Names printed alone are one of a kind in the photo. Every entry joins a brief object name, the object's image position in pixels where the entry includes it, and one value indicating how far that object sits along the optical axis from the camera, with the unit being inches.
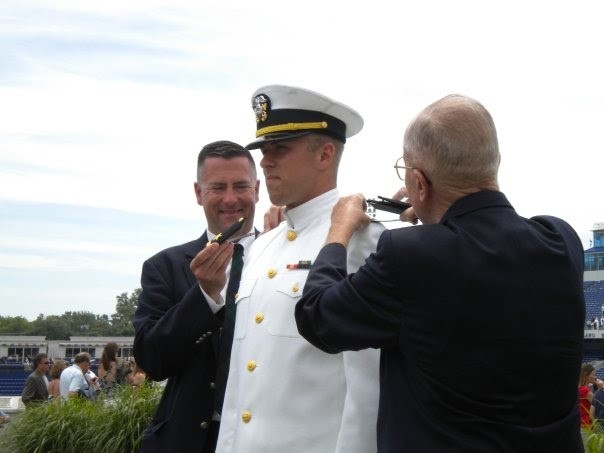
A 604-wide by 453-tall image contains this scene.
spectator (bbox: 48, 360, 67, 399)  563.1
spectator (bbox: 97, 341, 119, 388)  525.0
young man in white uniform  115.3
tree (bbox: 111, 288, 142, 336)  3735.7
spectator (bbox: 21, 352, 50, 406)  504.7
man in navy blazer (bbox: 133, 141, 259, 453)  139.3
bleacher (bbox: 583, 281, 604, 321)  1907.0
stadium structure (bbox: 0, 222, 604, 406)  1644.9
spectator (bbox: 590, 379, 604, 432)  392.2
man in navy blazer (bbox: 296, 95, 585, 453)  89.3
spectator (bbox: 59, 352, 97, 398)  446.0
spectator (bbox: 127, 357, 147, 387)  380.5
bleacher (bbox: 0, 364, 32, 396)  1521.4
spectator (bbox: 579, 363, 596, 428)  305.8
